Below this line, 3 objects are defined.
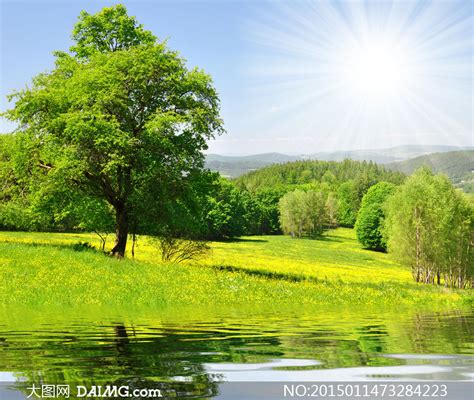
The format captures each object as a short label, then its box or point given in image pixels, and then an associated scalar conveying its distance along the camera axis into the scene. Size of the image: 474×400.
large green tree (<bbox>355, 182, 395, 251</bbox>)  140.50
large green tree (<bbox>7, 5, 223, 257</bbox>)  37.91
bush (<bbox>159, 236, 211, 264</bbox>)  45.12
